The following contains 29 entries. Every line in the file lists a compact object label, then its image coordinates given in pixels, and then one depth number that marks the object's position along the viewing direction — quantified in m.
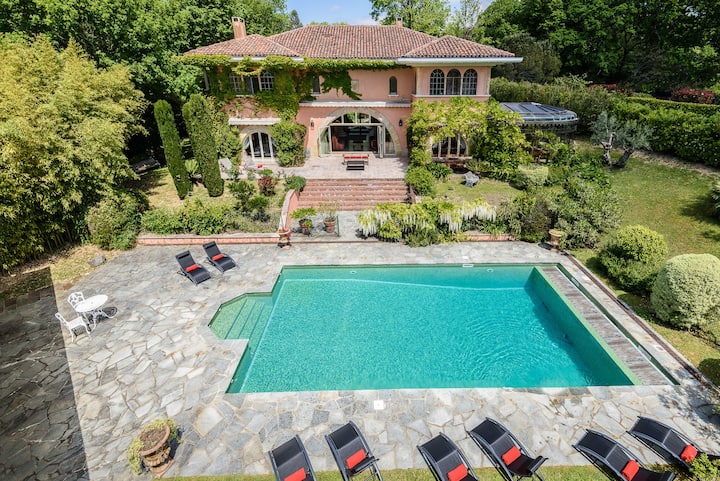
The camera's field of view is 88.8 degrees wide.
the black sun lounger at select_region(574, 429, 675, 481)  7.11
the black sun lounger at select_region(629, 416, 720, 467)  7.46
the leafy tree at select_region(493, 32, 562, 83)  39.53
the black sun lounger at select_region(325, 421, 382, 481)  7.40
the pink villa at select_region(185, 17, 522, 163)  23.97
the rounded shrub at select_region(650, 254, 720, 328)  10.84
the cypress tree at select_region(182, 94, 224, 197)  20.62
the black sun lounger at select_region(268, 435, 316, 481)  7.24
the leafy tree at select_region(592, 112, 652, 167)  21.81
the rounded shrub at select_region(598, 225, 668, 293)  13.21
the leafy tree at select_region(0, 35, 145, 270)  13.92
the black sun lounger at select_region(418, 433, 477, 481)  7.27
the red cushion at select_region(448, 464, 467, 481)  7.24
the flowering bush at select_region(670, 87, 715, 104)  30.72
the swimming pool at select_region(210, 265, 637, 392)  10.38
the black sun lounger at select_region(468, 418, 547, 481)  7.28
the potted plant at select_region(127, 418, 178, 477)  7.30
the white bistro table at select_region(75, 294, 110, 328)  11.86
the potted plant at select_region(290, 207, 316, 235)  18.17
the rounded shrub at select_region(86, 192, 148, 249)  17.09
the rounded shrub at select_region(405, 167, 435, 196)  21.03
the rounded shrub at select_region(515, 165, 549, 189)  21.66
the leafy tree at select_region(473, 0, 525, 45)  46.84
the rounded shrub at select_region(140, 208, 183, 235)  17.98
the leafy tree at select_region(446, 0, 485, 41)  52.84
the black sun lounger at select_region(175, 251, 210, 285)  14.48
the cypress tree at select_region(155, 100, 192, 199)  19.81
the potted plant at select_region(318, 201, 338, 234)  18.39
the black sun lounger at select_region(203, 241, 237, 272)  15.40
